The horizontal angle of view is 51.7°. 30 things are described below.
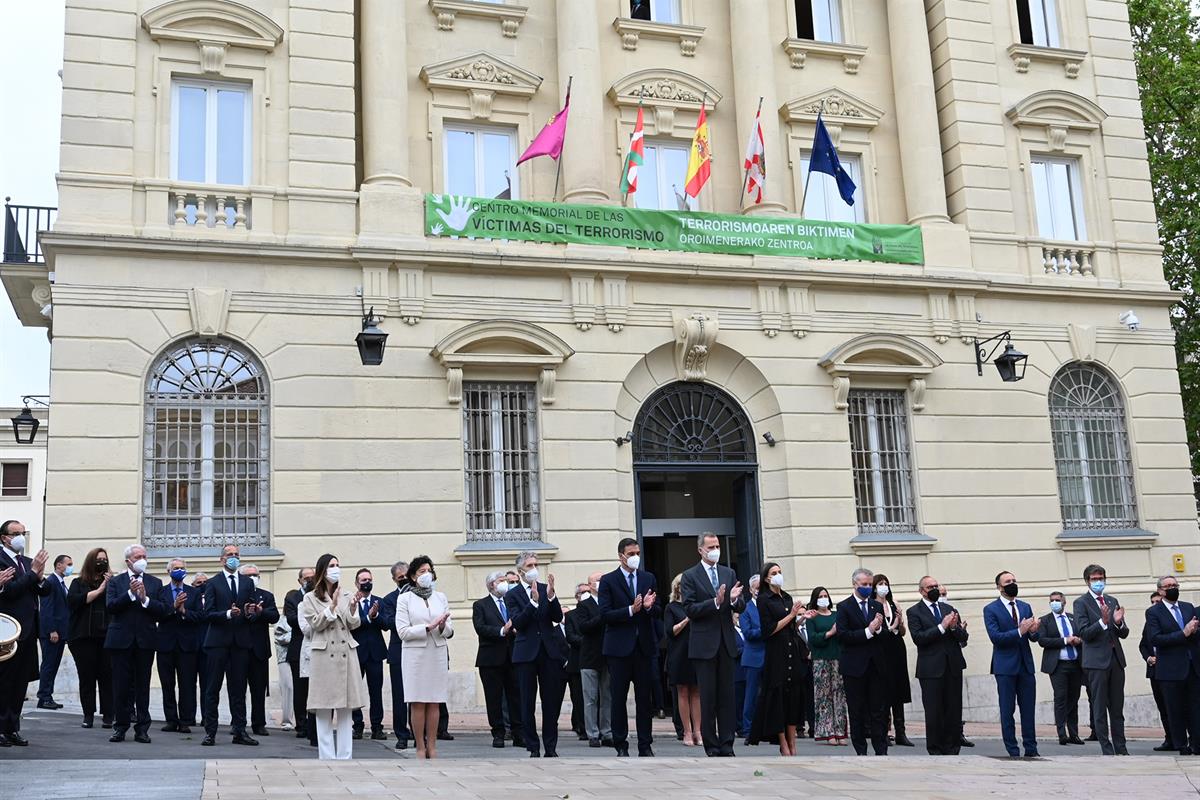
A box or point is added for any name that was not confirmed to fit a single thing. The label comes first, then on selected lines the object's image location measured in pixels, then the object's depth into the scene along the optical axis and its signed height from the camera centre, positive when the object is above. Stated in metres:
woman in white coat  11.38 -0.37
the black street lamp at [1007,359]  18.81 +3.44
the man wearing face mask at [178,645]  12.75 -0.25
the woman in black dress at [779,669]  12.04 -0.73
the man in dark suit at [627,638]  11.51 -0.34
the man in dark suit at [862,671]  12.61 -0.82
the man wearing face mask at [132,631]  12.27 -0.09
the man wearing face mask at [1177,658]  13.58 -0.90
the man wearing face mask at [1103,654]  13.90 -0.84
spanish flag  19.08 +6.62
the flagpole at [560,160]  18.70 +6.73
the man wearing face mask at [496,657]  12.55 -0.51
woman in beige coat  10.89 -0.40
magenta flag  18.05 +6.67
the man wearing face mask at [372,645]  13.16 -0.35
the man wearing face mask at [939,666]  12.65 -0.81
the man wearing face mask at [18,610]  11.14 +0.16
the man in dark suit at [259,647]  12.91 -0.32
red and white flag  19.17 +6.59
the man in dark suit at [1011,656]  12.74 -0.76
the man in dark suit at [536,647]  11.77 -0.40
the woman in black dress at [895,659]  13.13 -0.78
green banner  18.12 +5.56
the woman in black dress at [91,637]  13.12 -0.14
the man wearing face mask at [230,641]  12.45 -0.23
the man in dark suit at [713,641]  11.41 -0.40
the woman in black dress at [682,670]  12.03 -0.71
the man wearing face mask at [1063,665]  14.92 -1.02
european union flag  19.28 +6.68
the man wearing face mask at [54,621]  13.34 +0.05
